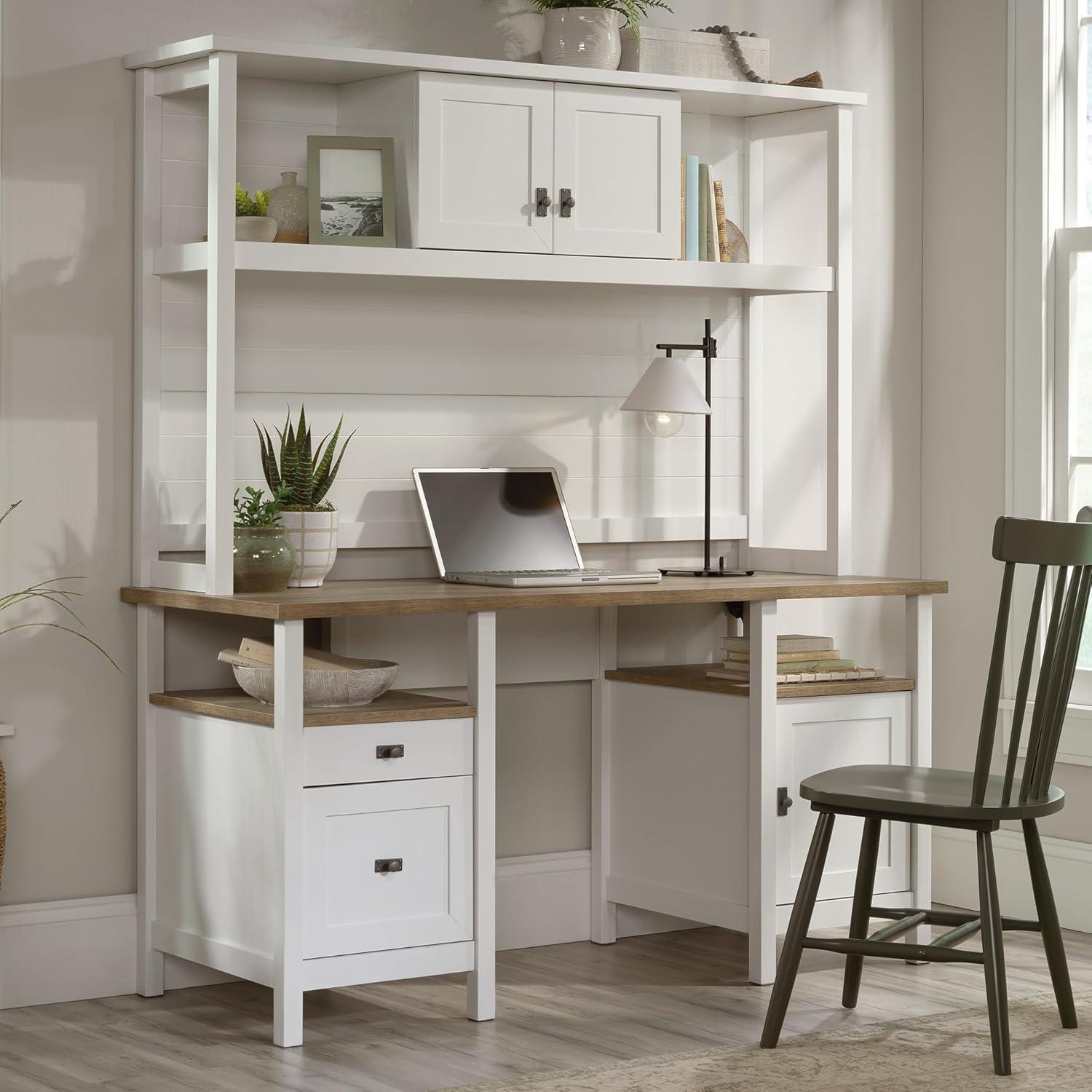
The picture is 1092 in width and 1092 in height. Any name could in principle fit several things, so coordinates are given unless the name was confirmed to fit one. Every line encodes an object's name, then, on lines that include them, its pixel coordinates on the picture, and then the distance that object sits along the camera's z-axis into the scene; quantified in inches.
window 277.1
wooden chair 192.5
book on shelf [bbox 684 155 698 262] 253.1
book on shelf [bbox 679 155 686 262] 251.8
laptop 245.7
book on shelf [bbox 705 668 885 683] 240.8
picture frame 225.0
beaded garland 255.6
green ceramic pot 217.7
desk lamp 249.1
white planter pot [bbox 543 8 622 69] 241.3
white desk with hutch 206.5
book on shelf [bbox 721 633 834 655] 243.2
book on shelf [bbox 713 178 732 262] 258.5
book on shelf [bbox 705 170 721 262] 255.3
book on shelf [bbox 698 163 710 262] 255.1
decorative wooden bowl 209.6
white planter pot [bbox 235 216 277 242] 221.6
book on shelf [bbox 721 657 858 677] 242.2
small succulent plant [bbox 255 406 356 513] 231.8
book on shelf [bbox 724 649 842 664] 242.6
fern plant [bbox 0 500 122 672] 224.6
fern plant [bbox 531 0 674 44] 244.5
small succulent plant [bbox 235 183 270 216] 225.5
